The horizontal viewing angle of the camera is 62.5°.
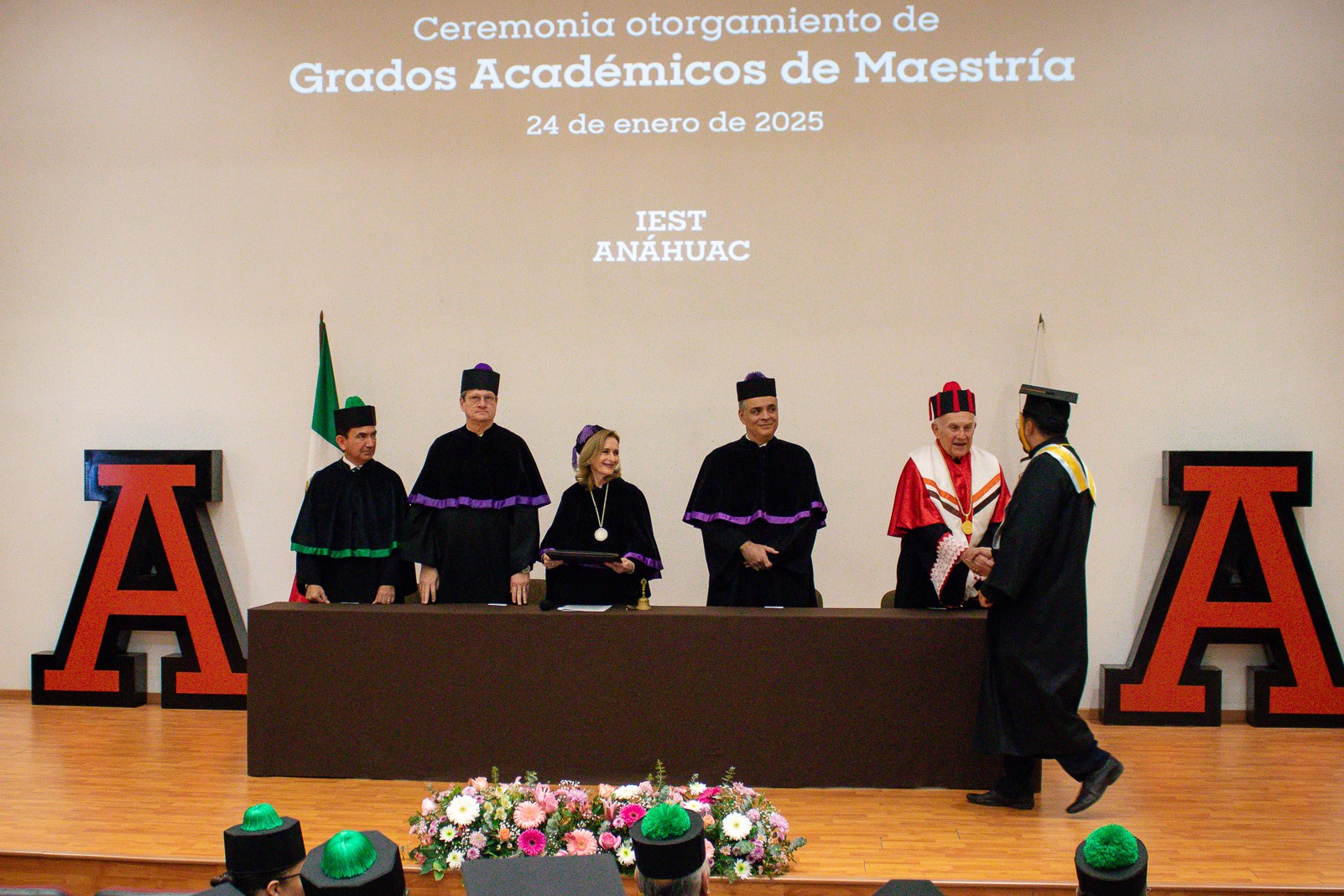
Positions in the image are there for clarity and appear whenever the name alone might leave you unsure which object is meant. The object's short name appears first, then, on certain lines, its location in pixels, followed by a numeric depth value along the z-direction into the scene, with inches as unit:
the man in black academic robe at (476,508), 193.0
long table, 162.7
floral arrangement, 127.6
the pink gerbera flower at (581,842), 125.6
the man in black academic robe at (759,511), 188.7
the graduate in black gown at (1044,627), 151.5
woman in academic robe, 183.2
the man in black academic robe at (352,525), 193.6
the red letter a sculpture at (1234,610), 214.4
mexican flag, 226.7
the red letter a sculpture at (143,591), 230.8
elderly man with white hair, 175.9
